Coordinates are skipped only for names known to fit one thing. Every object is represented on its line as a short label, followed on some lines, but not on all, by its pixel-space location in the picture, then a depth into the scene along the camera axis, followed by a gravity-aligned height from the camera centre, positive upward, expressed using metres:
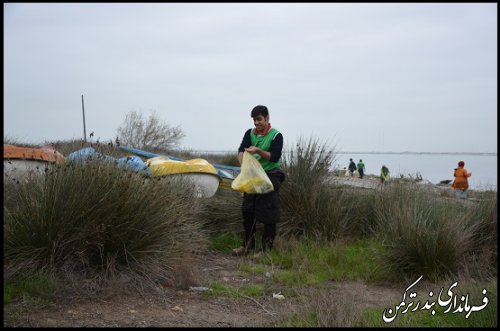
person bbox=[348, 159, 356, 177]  25.91 -0.56
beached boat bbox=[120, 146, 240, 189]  8.75 -0.35
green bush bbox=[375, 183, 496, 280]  5.43 -0.93
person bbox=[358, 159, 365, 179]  26.41 -0.61
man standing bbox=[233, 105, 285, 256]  6.36 -0.29
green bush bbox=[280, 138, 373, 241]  7.39 -0.68
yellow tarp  7.11 -0.16
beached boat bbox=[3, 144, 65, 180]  5.89 -0.03
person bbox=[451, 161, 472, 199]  15.43 -0.76
